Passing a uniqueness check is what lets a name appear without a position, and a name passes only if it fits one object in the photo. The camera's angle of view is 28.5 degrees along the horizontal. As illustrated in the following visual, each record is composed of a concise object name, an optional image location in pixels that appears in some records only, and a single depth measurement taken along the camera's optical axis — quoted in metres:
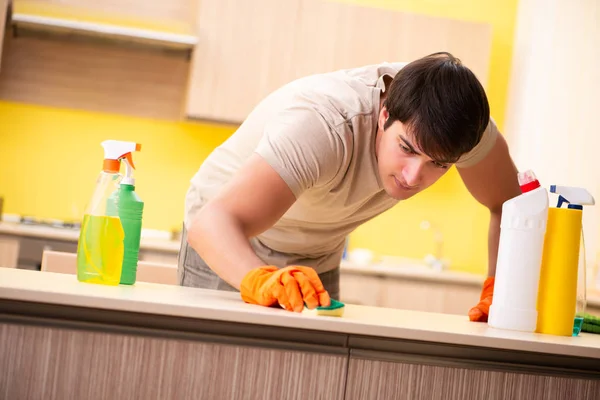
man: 2.00
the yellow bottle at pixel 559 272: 2.03
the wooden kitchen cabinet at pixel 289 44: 4.56
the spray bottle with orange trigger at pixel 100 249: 2.00
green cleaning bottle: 2.07
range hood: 4.46
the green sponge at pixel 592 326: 2.21
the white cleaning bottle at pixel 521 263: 2.00
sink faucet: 5.12
